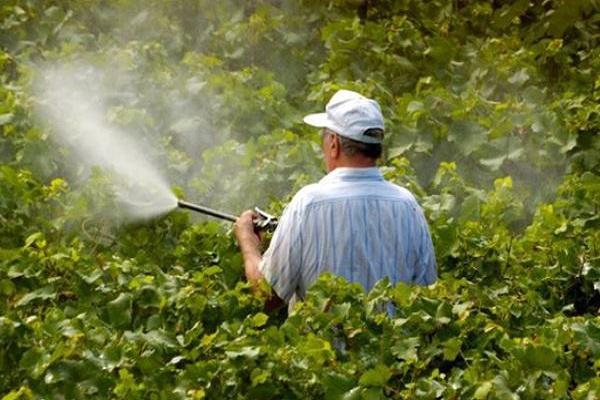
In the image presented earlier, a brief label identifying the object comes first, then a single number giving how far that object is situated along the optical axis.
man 11.15
